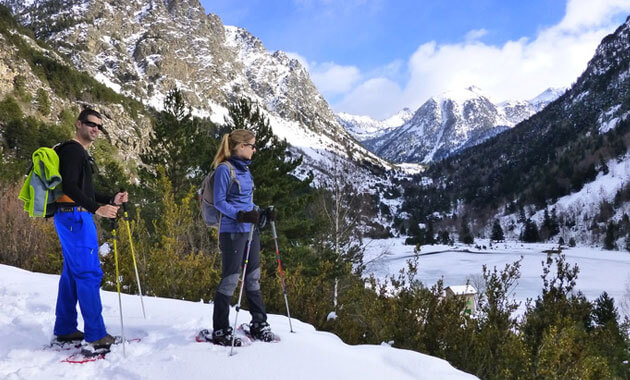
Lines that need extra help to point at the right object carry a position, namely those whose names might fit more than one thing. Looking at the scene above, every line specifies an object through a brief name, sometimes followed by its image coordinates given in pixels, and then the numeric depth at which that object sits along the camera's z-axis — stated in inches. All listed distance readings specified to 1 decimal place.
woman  123.6
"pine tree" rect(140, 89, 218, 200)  668.7
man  114.3
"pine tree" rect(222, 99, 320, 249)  567.5
